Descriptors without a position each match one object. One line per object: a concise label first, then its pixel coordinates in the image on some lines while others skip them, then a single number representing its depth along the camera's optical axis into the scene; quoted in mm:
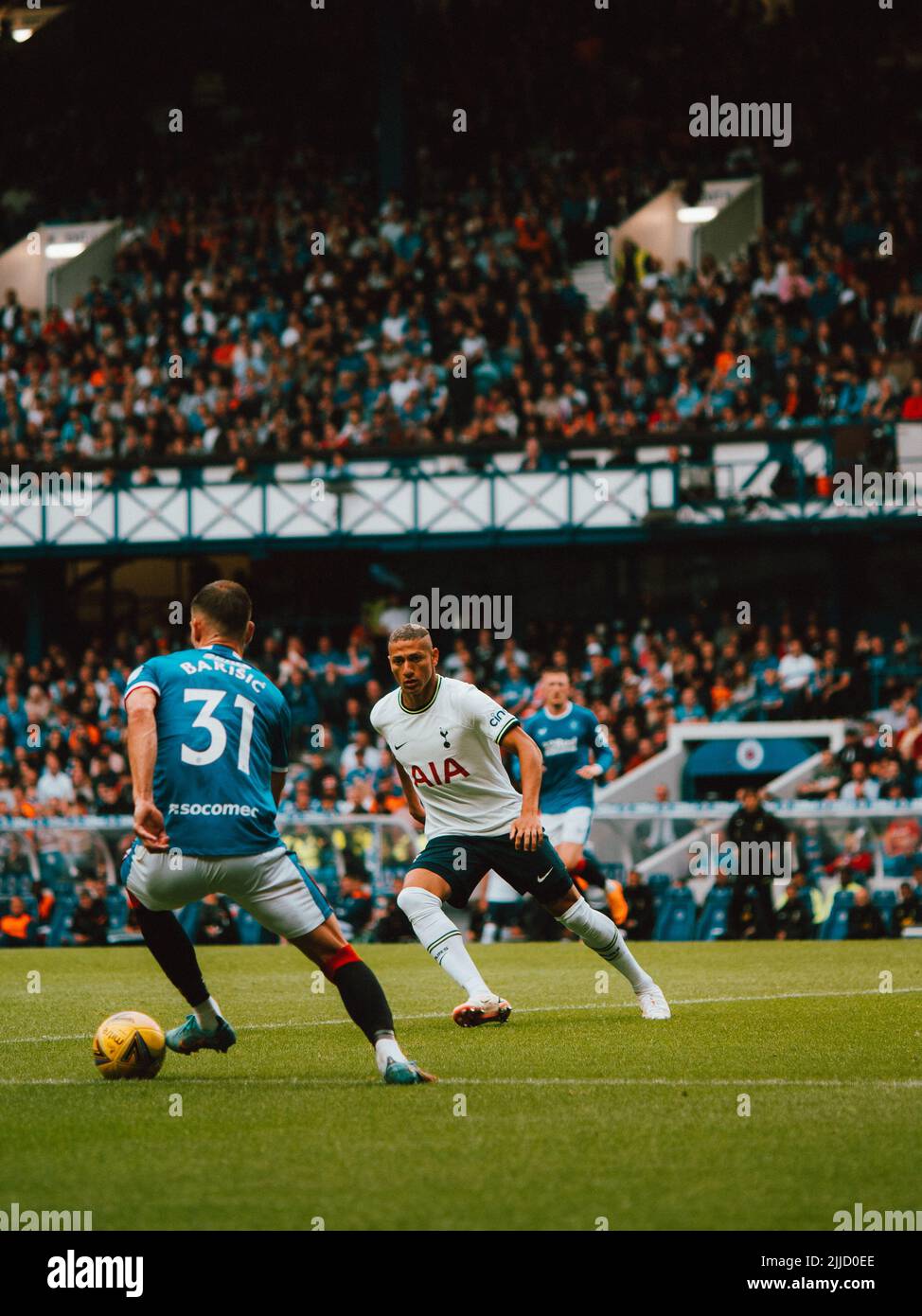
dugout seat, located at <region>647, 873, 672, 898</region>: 20406
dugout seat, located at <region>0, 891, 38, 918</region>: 21812
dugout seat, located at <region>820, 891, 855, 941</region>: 19625
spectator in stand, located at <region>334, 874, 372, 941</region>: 20984
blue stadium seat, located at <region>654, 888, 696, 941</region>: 20172
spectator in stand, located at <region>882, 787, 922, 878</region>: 20156
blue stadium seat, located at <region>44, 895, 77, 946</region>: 21672
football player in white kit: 9656
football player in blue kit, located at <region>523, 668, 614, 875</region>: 15680
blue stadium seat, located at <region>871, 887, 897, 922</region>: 19875
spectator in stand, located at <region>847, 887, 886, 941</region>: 19547
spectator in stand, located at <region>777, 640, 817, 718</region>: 24641
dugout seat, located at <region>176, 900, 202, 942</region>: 21141
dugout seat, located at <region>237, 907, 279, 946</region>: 21422
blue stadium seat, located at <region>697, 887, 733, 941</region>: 20000
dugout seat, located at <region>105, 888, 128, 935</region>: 21531
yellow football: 8039
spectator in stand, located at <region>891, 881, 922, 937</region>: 19516
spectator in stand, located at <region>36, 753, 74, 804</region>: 24891
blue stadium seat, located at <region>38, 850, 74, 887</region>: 21891
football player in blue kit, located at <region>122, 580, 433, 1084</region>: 7484
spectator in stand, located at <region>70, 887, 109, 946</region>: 21328
